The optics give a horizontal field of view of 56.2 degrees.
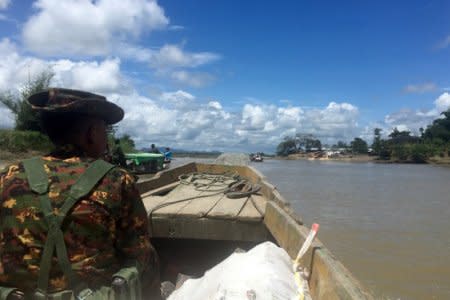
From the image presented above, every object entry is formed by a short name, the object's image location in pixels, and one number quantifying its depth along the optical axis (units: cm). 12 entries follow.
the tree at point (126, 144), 2950
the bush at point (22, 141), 2148
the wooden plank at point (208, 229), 370
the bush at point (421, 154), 6844
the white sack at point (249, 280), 209
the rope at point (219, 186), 487
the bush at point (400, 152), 7112
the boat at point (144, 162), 2058
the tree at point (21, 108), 2345
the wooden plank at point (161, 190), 538
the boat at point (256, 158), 7944
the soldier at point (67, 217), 168
